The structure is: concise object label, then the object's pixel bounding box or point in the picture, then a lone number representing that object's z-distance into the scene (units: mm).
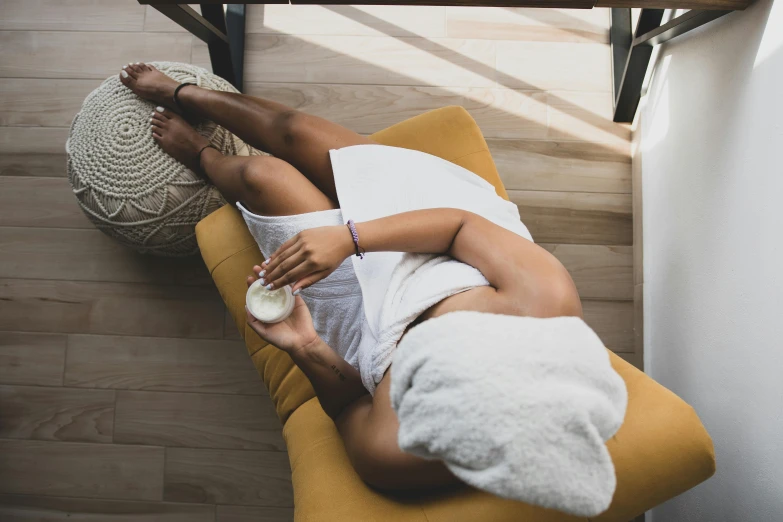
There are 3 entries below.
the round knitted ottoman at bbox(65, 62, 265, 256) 1306
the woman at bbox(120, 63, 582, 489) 953
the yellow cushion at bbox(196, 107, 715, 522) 947
